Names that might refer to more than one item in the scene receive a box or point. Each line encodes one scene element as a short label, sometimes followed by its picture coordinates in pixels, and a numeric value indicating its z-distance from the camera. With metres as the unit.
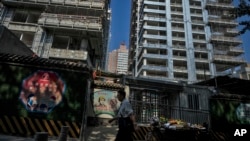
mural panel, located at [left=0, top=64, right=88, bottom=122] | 7.39
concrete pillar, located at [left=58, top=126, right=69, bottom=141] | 4.90
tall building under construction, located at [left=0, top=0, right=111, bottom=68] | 19.67
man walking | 4.30
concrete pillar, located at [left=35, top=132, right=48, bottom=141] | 3.38
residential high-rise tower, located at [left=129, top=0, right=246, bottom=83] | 38.25
